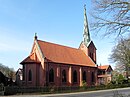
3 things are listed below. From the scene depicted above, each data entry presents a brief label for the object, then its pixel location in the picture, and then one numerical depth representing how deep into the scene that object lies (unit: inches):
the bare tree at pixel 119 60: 1690.4
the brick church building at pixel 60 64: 1492.2
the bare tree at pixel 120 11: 355.2
